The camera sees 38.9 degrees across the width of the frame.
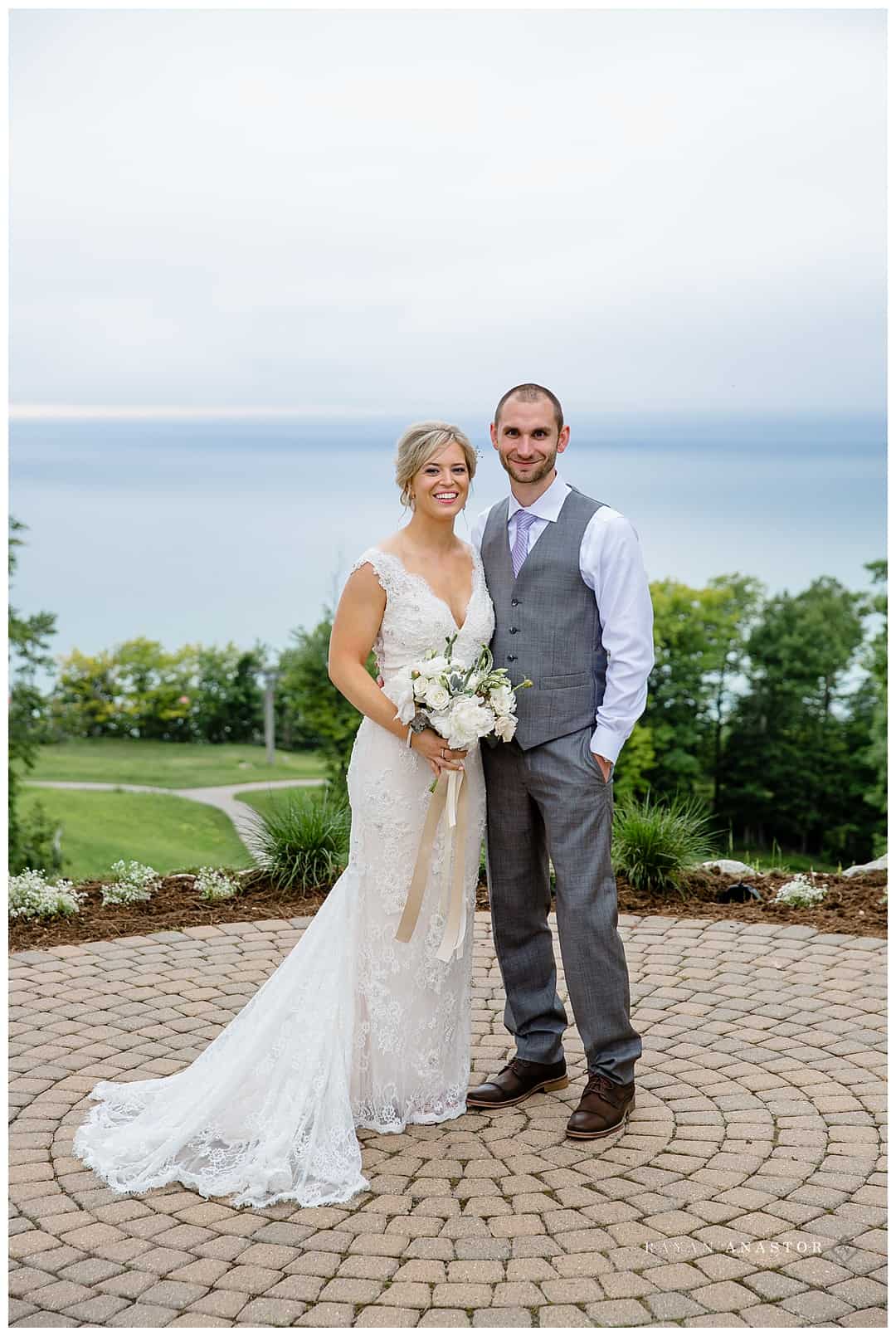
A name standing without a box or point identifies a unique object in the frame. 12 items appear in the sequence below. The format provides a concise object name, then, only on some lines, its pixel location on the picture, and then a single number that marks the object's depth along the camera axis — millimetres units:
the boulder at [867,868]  7797
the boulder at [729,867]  7684
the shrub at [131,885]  6984
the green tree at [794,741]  23469
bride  4055
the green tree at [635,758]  20641
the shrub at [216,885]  7047
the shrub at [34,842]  13344
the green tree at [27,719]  13586
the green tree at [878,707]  20719
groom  4105
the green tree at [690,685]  22344
